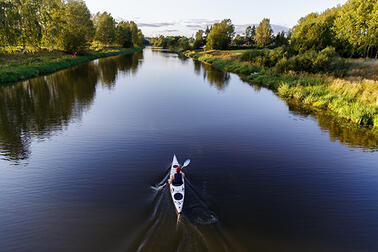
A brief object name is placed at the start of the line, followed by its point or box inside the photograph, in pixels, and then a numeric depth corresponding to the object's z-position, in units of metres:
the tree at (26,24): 42.72
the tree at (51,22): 49.72
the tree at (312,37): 38.91
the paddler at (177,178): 8.34
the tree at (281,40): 75.31
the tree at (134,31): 129.86
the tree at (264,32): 95.06
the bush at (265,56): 41.50
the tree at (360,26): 45.66
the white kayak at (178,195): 7.62
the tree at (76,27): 54.91
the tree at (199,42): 119.12
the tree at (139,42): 147.12
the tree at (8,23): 37.50
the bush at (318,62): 32.00
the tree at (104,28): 85.75
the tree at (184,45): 138.38
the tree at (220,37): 95.19
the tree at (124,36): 105.34
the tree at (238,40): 113.42
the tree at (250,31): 145.85
